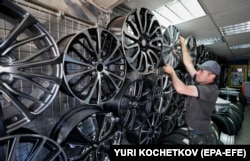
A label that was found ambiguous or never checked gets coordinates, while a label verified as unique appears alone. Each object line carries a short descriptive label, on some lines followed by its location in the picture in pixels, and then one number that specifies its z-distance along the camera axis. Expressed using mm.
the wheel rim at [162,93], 2527
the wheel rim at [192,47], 3573
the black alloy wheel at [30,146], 910
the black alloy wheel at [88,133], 1328
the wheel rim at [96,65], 1312
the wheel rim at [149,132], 2150
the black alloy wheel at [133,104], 1810
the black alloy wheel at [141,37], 1752
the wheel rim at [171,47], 2816
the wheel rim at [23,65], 946
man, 2055
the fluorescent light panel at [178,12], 2406
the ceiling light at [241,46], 5992
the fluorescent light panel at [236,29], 3654
